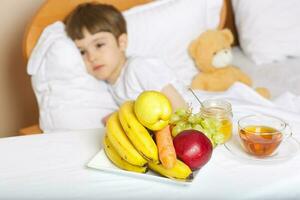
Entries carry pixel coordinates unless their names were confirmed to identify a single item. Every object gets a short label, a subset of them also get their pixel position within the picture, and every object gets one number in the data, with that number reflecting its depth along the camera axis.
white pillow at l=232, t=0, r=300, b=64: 2.20
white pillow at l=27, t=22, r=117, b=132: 1.76
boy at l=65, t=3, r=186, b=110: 1.75
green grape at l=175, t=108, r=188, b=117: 1.12
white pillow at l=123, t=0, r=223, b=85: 2.02
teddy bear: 2.02
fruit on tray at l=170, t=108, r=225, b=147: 1.07
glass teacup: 1.05
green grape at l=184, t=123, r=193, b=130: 1.06
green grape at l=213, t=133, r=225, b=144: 1.08
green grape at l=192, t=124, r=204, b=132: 1.07
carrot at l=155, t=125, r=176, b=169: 0.95
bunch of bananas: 0.96
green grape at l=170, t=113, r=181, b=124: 1.09
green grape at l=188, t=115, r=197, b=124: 1.09
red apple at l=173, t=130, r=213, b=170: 0.98
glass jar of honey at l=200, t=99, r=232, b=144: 1.11
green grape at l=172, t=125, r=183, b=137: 1.05
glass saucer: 1.04
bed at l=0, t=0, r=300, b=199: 0.94
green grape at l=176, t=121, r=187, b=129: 1.07
